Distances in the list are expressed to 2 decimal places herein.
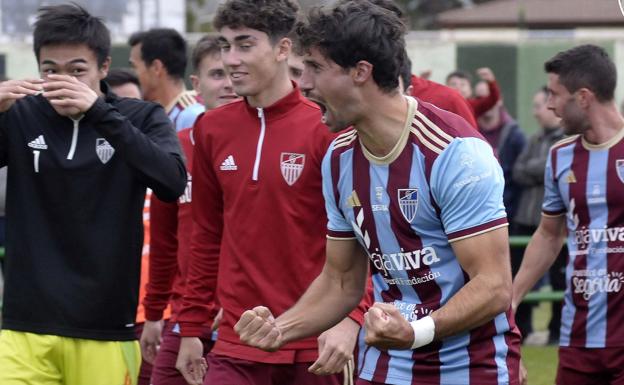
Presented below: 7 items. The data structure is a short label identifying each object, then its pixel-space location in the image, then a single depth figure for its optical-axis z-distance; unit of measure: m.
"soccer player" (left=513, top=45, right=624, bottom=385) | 11.04
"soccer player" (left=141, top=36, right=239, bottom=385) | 11.33
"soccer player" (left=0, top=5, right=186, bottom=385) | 9.21
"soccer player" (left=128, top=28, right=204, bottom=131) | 14.82
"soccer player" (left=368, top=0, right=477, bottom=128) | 11.49
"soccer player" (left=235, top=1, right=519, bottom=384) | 7.31
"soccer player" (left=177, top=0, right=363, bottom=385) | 9.41
